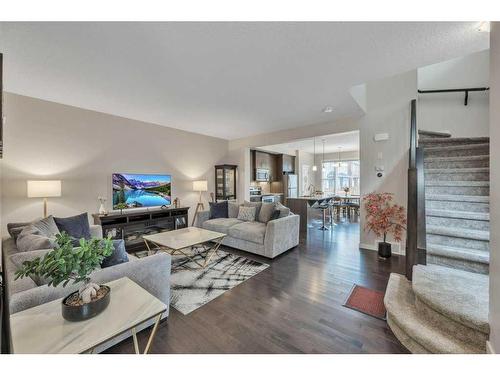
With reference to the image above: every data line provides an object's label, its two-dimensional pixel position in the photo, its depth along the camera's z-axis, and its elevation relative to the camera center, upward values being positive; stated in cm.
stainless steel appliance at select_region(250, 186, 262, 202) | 742 -37
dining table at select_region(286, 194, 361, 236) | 525 -57
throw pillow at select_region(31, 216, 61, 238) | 237 -49
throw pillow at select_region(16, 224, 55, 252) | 172 -49
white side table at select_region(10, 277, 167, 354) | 93 -71
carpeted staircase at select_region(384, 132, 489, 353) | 148 -87
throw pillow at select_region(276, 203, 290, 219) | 391 -51
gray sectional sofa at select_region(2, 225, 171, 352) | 122 -68
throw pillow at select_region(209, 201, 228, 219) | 465 -58
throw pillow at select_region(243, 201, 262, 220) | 434 -46
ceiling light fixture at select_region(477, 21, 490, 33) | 171 +132
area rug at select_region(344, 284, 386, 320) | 203 -124
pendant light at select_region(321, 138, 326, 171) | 975 +92
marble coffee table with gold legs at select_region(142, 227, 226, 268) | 287 -81
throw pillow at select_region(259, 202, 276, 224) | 408 -55
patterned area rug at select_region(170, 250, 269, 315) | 224 -123
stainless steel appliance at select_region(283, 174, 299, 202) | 852 -5
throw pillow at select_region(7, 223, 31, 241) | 248 -54
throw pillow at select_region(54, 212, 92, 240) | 271 -55
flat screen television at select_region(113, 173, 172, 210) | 409 -12
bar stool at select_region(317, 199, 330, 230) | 553 -61
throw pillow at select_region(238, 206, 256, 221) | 432 -62
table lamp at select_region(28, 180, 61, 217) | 295 -6
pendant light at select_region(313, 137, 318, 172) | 729 +145
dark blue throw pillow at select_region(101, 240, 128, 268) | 177 -64
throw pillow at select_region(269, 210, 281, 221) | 387 -57
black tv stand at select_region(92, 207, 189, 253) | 373 -76
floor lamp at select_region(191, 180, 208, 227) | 518 -5
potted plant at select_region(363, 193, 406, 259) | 352 -60
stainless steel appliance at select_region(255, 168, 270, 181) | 769 +36
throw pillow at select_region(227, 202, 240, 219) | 470 -59
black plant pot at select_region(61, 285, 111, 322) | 108 -67
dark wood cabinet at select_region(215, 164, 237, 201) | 589 +9
